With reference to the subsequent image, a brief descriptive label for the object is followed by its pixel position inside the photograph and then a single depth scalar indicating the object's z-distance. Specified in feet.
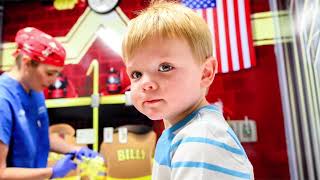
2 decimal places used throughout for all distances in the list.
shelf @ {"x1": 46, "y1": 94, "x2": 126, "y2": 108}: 8.12
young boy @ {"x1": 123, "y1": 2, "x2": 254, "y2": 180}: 1.69
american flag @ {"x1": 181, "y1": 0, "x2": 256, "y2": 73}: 5.09
